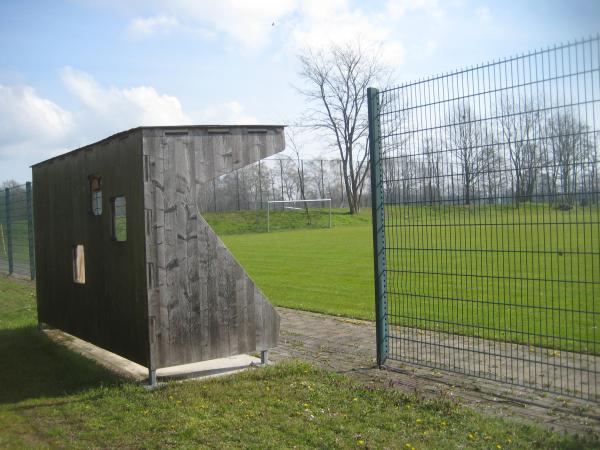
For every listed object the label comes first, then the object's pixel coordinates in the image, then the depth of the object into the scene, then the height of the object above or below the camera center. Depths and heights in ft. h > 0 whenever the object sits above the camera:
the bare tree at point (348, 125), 193.16 +26.78
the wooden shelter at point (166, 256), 20.95 -1.49
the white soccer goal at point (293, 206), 164.63 +1.20
